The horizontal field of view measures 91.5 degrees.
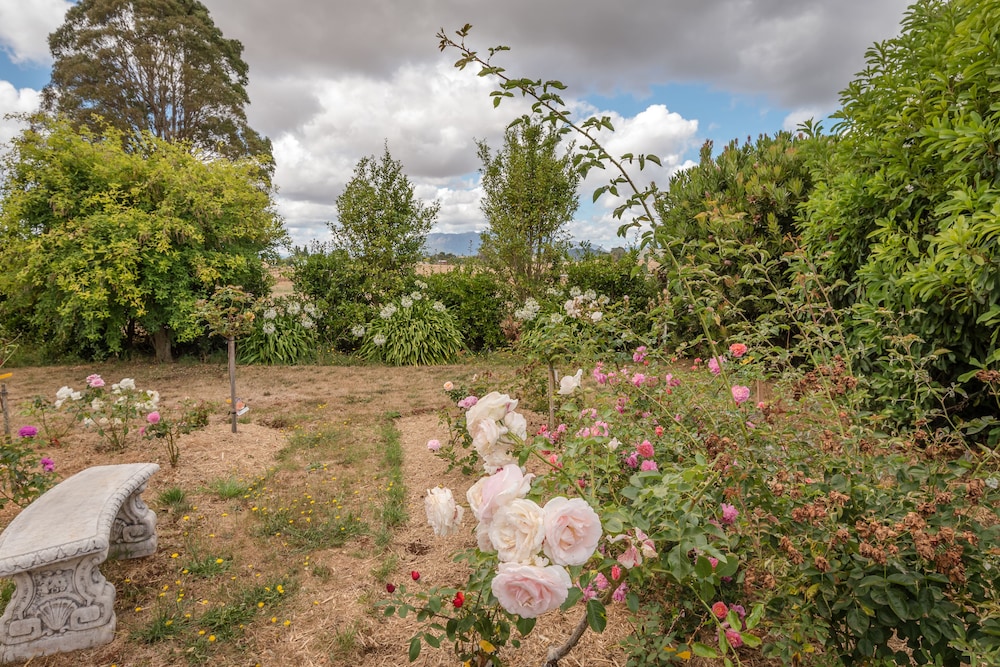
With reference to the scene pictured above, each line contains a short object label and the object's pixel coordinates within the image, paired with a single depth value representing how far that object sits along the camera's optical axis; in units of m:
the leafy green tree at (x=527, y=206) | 8.00
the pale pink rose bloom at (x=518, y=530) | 0.96
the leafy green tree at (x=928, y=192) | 2.34
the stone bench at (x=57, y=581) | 2.02
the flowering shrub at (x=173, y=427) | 3.75
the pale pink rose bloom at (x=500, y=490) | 1.03
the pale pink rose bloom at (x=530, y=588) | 0.91
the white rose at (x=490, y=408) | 1.25
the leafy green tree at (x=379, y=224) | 8.24
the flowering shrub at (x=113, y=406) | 4.04
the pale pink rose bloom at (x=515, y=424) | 1.31
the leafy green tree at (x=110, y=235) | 6.48
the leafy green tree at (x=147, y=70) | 16.25
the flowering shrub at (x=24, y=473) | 2.88
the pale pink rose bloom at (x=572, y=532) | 0.94
